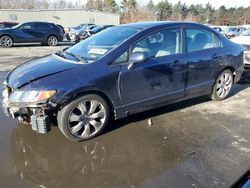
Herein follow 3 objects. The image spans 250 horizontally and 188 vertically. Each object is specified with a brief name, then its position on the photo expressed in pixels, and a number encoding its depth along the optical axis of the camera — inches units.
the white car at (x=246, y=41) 232.1
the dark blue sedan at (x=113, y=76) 102.0
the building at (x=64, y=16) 1033.5
